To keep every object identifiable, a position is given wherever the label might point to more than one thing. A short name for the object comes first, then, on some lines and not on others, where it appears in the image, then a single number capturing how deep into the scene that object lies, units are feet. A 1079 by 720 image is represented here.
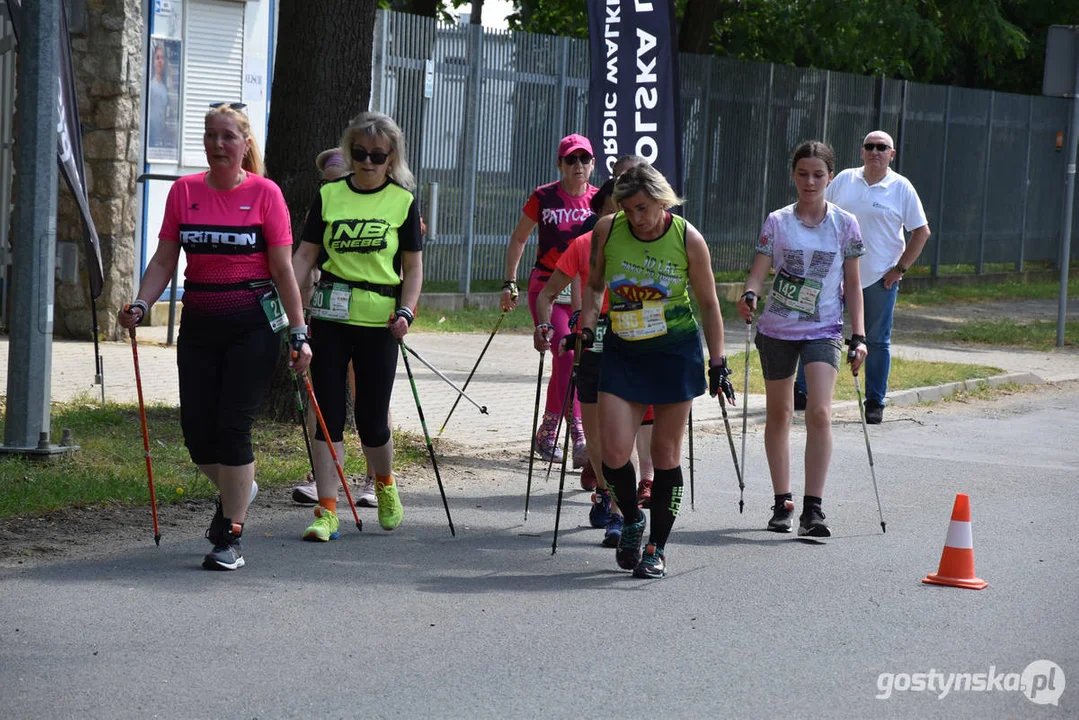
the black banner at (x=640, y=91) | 78.64
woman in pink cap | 59.16
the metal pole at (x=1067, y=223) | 111.65
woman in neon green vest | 46.32
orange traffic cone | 43.86
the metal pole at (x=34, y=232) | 54.95
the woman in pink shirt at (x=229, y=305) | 42.91
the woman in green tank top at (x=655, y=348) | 44.09
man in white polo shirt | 76.43
